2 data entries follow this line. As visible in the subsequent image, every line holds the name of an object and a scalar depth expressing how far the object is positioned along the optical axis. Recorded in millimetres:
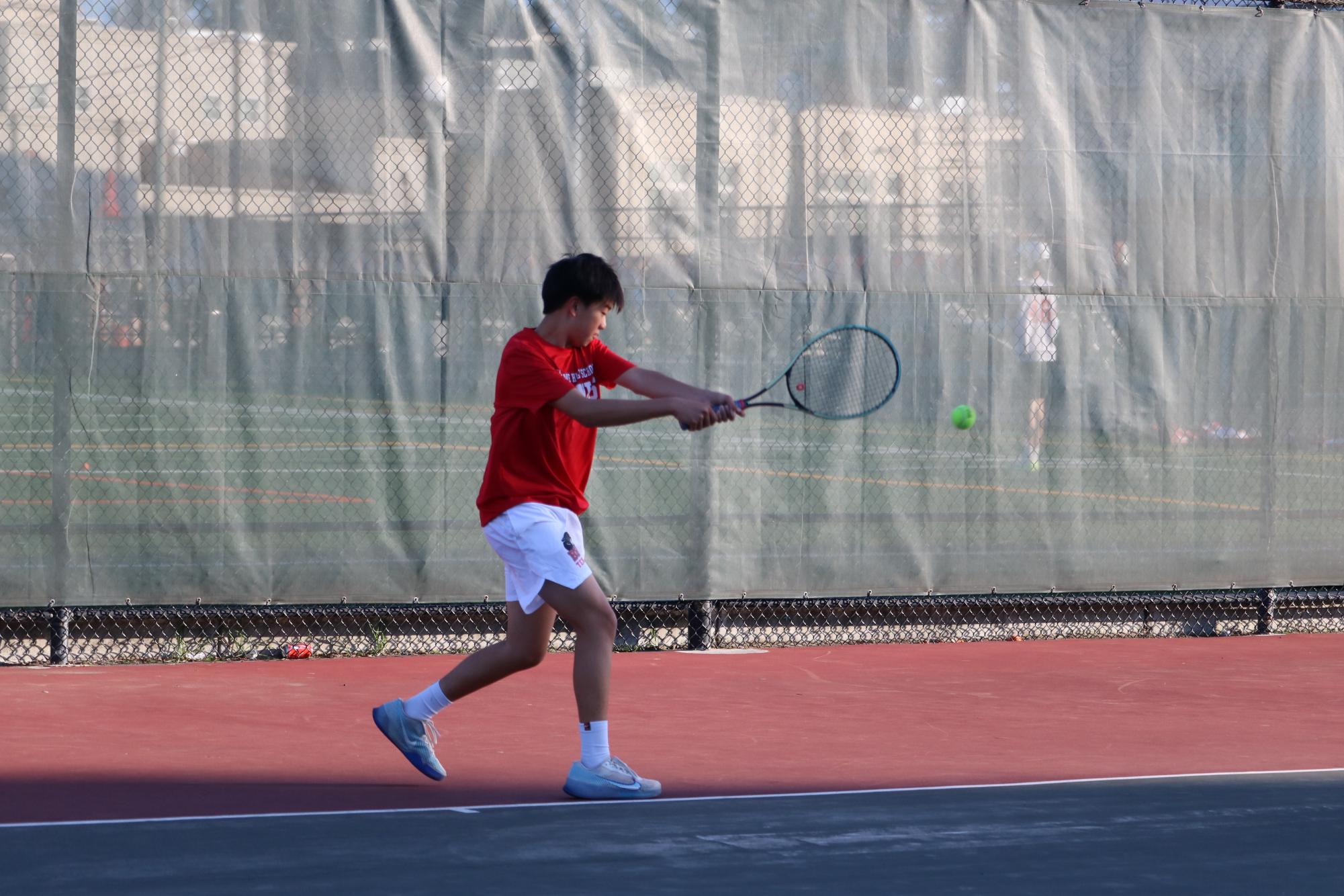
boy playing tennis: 10336
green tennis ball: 16000
